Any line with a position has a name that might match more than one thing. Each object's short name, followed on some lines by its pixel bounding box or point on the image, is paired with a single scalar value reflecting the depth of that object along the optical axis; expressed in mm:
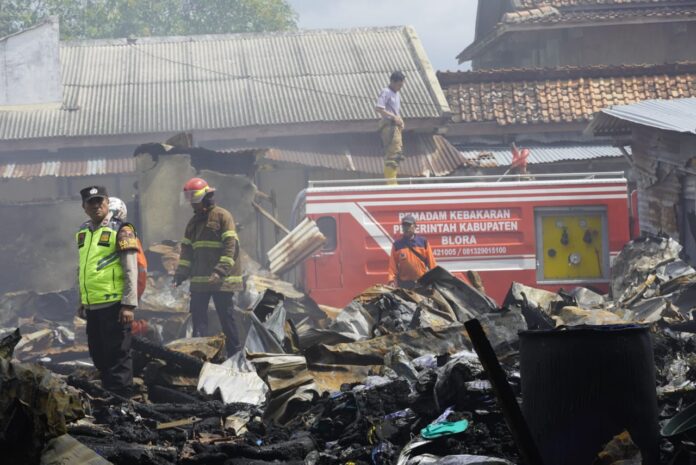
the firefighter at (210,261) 19322
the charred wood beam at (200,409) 14180
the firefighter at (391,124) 30525
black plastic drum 9123
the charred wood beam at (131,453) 10863
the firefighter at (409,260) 22561
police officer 14350
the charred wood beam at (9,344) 10085
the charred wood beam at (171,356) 15602
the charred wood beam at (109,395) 13911
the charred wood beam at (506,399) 7617
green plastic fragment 11012
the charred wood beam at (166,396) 14979
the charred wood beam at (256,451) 11273
